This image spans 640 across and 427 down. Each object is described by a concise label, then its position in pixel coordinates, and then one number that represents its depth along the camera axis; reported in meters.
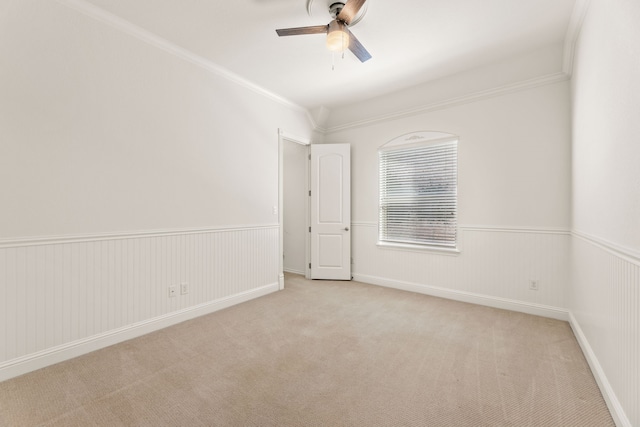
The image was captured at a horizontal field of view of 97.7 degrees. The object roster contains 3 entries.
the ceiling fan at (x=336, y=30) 2.21
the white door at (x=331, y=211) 4.65
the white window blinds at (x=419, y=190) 3.80
